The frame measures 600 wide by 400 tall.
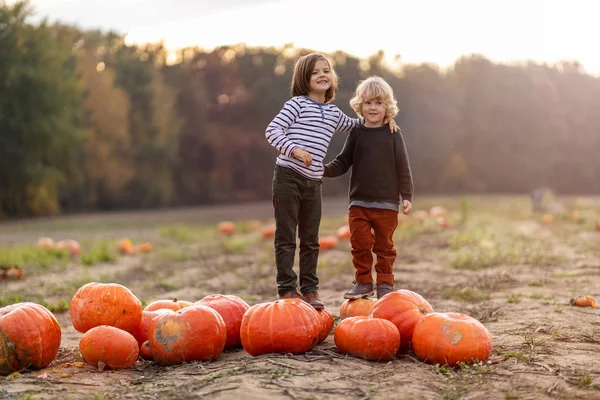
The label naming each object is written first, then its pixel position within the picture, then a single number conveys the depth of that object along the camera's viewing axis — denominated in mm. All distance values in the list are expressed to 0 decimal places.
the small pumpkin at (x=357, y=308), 4918
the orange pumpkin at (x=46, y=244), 11531
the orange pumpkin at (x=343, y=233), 12120
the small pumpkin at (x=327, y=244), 11227
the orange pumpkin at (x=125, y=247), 11828
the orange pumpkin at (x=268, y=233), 13266
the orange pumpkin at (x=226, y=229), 14891
